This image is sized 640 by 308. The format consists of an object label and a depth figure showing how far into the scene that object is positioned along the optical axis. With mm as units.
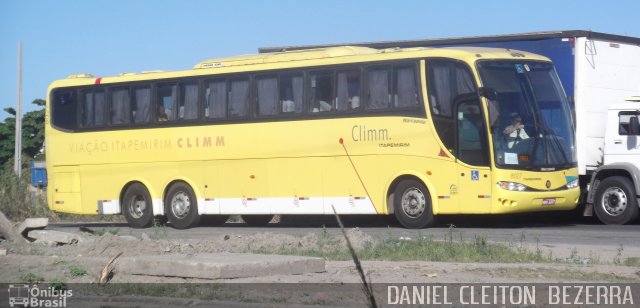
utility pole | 42541
